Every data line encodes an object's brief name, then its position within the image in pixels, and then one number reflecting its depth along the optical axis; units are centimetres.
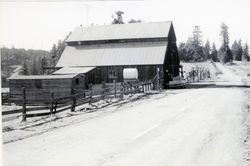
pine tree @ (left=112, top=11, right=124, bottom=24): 6256
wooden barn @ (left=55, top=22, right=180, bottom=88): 3839
